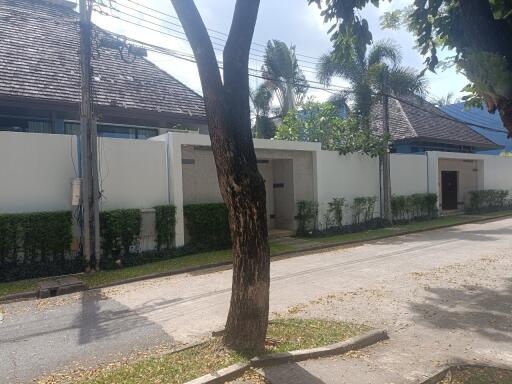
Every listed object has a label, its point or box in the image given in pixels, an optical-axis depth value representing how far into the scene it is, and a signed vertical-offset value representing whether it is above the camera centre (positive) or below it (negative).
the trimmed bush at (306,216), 15.15 -0.93
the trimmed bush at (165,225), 11.29 -0.85
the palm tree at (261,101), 27.41 +5.35
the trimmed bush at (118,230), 10.33 -0.87
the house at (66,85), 12.30 +3.25
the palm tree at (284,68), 25.41 +6.84
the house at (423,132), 22.08 +2.73
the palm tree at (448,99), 47.05 +9.07
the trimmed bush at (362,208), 16.83 -0.81
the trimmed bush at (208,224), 12.12 -0.92
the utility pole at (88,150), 9.70 +0.92
